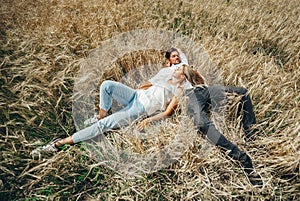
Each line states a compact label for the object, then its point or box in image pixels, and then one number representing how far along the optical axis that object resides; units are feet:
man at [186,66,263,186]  6.00
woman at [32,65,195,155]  6.79
